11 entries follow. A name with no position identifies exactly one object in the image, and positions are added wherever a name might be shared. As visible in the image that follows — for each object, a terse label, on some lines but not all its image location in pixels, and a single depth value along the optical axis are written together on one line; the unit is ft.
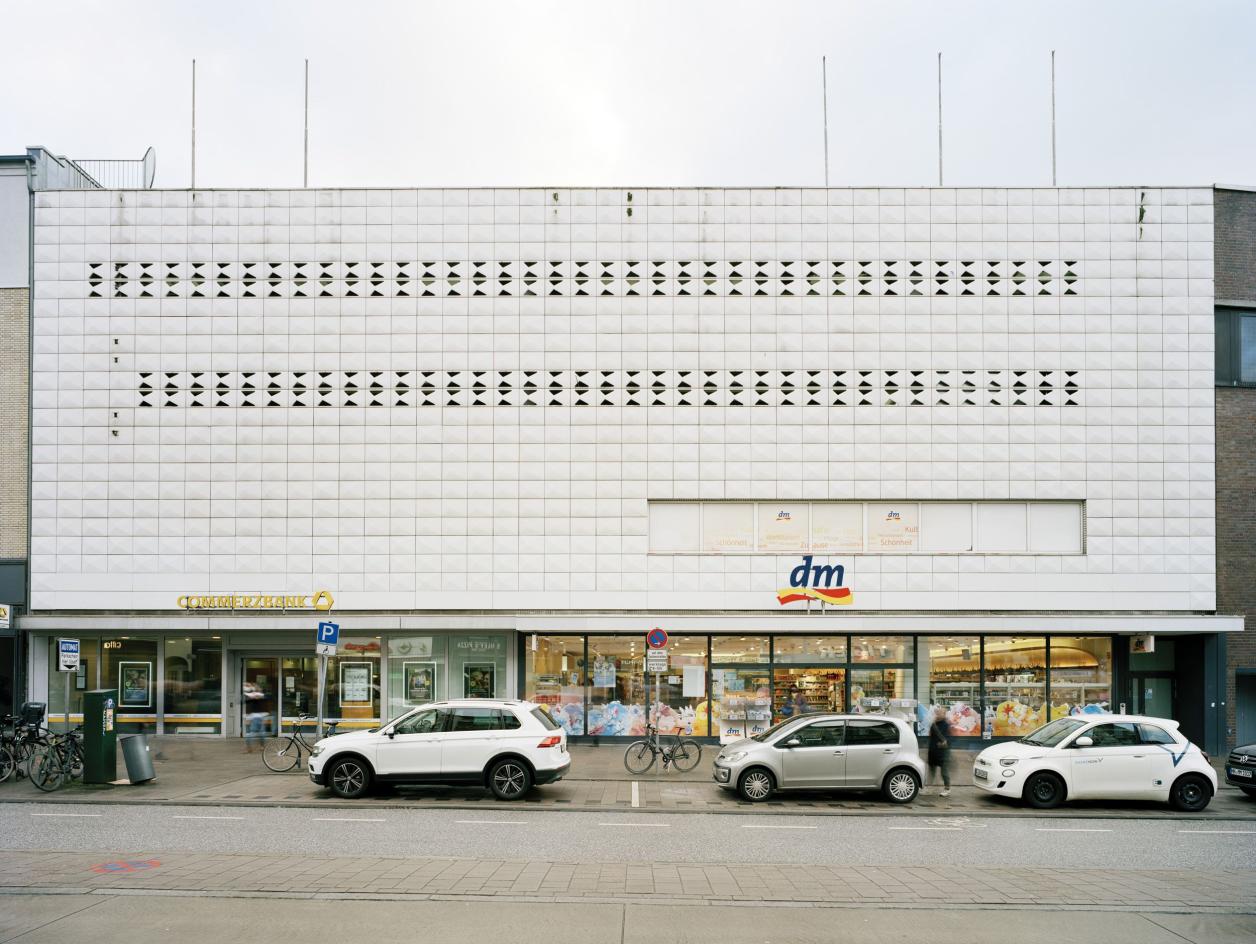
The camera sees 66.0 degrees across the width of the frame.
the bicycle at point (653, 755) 62.13
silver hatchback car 52.37
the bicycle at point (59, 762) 53.36
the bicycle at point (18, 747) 55.57
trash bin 55.31
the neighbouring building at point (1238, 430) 76.59
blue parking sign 64.23
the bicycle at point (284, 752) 61.46
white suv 50.88
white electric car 51.21
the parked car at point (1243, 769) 54.08
